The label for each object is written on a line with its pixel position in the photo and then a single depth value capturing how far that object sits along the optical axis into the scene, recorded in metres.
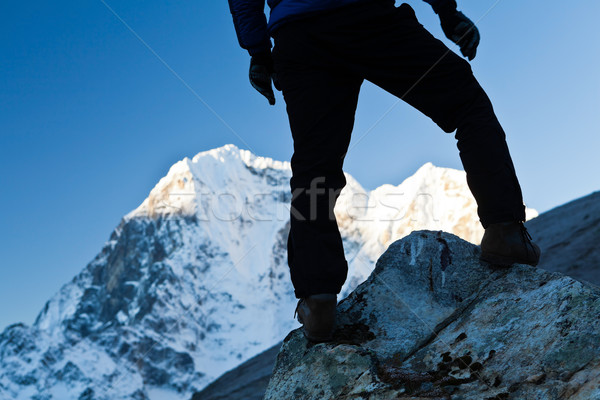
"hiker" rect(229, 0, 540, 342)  2.93
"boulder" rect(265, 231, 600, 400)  2.25
